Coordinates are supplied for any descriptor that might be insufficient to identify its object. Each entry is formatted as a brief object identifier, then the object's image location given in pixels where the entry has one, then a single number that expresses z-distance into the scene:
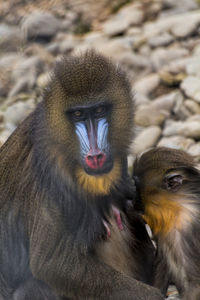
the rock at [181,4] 26.16
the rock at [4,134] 15.96
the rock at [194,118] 16.69
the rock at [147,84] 19.41
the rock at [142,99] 18.62
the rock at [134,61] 21.41
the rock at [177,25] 23.30
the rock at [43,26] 23.73
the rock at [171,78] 19.36
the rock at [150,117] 17.34
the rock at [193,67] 19.27
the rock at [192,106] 17.47
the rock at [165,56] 21.42
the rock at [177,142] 15.59
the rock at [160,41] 23.08
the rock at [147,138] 16.22
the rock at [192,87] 17.72
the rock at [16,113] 17.86
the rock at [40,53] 22.60
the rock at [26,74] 20.25
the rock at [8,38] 15.34
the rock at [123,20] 25.09
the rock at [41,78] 20.41
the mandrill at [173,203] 9.35
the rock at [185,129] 16.06
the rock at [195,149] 15.08
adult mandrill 8.18
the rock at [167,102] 18.12
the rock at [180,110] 17.62
